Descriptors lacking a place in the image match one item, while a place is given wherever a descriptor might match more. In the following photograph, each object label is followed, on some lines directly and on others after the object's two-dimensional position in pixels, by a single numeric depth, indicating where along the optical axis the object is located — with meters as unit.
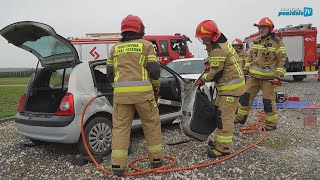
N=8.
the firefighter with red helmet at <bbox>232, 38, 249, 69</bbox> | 9.16
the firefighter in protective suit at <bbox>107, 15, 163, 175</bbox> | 4.07
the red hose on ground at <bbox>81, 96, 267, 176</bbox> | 4.16
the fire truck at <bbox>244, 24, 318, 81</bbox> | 16.88
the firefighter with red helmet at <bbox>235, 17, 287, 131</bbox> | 6.23
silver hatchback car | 4.61
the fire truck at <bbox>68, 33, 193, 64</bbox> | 16.77
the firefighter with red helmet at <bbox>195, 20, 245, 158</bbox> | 4.71
